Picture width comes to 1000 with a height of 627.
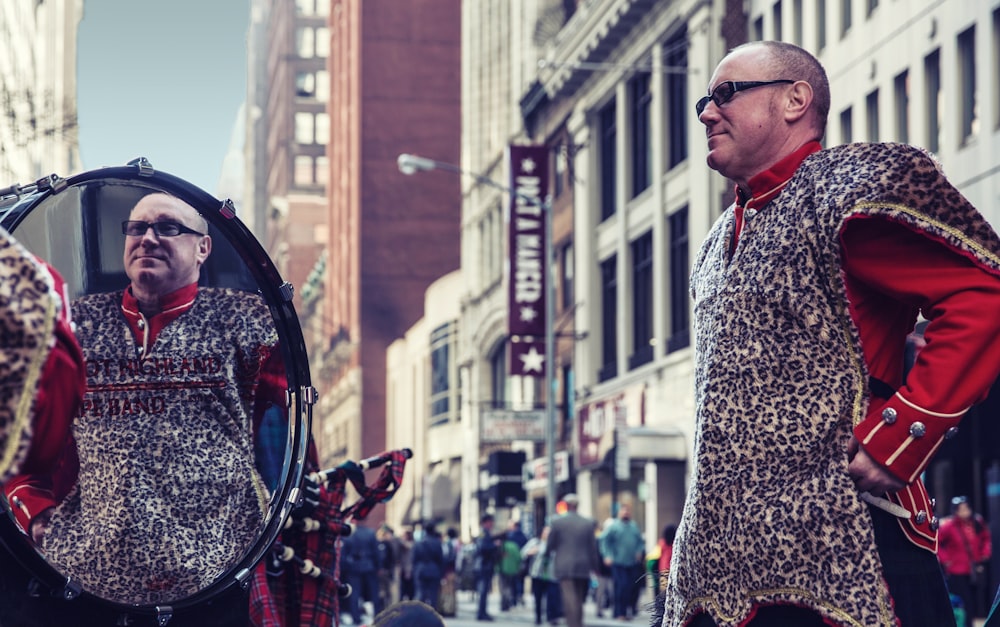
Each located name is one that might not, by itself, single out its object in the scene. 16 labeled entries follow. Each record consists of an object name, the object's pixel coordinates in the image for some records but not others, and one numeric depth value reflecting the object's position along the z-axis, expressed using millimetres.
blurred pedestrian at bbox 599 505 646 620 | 27594
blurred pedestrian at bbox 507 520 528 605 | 34906
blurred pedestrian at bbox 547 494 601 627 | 23531
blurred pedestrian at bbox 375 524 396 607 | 32688
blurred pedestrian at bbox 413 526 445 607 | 29703
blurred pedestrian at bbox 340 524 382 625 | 27734
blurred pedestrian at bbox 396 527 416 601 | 33531
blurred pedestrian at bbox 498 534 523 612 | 34156
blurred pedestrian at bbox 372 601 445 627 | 6836
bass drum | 4586
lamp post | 36844
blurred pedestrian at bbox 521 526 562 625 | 28094
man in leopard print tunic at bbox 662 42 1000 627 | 3861
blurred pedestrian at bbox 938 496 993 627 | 20000
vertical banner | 46312
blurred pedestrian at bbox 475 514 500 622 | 30906
